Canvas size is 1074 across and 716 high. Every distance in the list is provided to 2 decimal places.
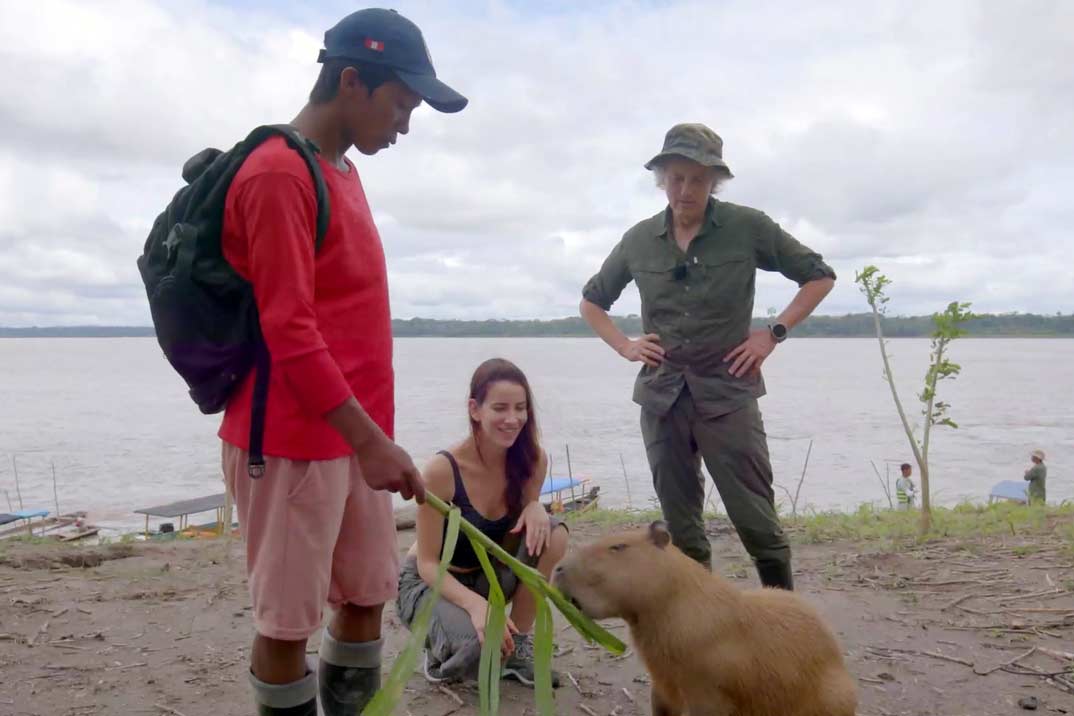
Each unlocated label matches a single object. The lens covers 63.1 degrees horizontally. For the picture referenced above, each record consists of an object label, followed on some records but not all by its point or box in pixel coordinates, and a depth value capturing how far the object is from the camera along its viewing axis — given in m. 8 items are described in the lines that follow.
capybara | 2.63
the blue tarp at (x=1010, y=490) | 13.78
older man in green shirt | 3.67
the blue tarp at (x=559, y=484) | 12.80
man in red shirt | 2.07
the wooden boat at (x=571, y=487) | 13.36
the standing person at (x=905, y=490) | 10.38
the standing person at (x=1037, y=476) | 10.77
